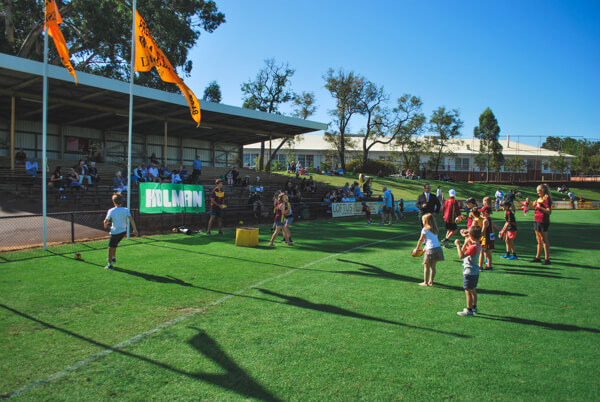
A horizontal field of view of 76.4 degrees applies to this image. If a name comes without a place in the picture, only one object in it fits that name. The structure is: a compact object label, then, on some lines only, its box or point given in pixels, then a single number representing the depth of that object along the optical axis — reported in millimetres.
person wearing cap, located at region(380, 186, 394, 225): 19289
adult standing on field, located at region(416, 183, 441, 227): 12047
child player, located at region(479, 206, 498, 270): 8521
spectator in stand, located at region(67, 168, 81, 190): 16453
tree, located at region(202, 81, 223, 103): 48562
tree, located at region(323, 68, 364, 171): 47344
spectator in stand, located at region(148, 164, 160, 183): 21000
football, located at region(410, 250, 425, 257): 7157
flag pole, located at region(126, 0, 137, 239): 12259
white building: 55250
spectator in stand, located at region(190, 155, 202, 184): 22462
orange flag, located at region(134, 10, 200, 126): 12156
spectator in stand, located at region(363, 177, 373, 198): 26797
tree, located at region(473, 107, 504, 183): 56844
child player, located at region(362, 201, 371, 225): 20283
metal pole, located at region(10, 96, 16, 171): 18141
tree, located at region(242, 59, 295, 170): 45781
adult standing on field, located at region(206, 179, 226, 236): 13941
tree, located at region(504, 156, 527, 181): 58844
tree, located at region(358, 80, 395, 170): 48062
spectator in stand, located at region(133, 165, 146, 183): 19689
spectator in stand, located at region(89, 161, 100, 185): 19172
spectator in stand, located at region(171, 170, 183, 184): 20509
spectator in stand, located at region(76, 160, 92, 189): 17759
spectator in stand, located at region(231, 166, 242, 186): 24578
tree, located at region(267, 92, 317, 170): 45906
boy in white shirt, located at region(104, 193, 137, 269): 8500
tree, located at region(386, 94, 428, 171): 49750
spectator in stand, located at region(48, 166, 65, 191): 15984
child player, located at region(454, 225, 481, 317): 5766
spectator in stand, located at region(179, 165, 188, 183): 22841
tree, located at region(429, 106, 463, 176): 53681
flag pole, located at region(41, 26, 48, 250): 9906
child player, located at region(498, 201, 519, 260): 10107
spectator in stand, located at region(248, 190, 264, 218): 18859
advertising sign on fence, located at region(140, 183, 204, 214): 14086
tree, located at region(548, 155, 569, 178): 60719
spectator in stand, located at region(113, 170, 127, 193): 17391
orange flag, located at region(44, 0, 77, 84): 10227
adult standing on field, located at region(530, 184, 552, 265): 9484
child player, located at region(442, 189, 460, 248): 11852
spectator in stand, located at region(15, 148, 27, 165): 20812
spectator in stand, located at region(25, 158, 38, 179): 18400
